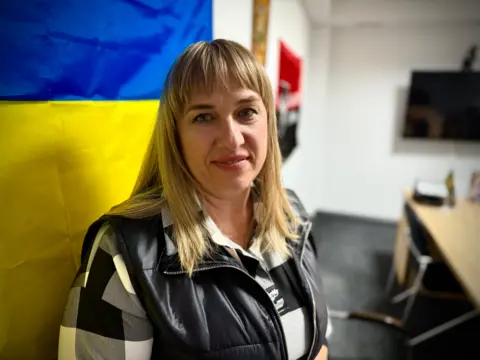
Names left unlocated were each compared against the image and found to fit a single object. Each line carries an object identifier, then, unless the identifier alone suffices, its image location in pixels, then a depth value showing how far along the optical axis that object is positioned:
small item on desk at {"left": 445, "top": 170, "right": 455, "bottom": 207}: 2.56
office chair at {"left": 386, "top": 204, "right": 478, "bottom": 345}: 2.11
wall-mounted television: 3.46
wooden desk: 1.61
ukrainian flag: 0.57
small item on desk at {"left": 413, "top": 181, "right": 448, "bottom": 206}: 2.58
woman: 0.62
